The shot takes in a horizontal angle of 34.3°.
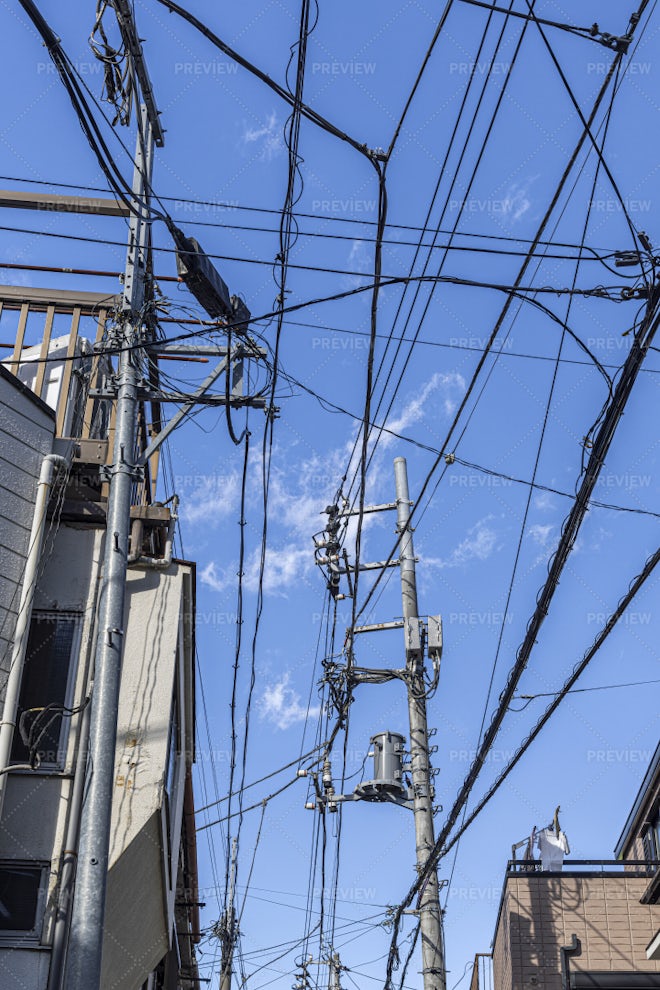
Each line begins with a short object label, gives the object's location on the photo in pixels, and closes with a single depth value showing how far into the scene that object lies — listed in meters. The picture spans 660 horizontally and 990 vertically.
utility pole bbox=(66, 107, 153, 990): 6.68
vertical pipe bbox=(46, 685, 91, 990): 8.41
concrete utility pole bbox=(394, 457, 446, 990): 12.48
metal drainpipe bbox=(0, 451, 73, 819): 8.80
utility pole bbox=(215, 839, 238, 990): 27.12
